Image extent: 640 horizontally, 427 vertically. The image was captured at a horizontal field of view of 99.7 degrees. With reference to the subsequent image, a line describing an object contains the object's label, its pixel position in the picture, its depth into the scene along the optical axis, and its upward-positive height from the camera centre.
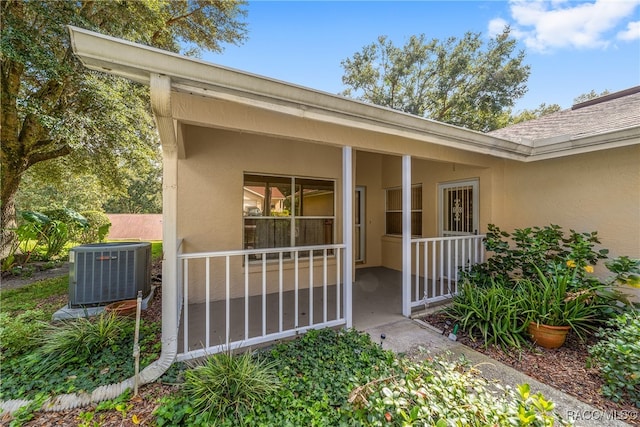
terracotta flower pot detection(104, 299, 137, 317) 3.62 -1.22
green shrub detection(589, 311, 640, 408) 2.32 -1.31
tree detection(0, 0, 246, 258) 5.39 +2.90
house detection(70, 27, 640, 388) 2.47 +0.66
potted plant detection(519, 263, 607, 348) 3.22 -1.12
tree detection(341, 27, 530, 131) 12.98 +7.30
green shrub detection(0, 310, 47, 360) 2.76 -1.26
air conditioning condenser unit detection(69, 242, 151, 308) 3.91 -0.83
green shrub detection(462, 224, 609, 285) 3.72 -0.53
